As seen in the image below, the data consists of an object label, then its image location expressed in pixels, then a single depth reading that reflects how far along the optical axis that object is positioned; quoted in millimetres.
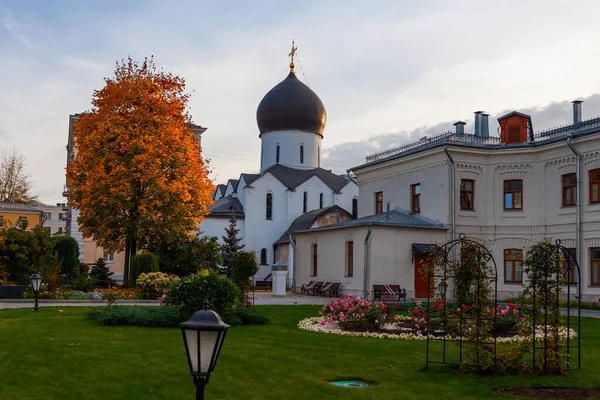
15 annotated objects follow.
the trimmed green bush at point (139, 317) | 15820
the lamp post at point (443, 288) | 11548
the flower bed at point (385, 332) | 14906
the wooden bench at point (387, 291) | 28219
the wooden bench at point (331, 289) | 30605
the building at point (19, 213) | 55656
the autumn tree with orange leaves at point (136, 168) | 29156
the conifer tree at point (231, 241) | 44844
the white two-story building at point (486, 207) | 27328
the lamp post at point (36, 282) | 18781
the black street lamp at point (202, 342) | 5031
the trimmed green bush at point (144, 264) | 28141
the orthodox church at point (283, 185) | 49250
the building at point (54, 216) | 100562
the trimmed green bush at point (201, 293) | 15648
